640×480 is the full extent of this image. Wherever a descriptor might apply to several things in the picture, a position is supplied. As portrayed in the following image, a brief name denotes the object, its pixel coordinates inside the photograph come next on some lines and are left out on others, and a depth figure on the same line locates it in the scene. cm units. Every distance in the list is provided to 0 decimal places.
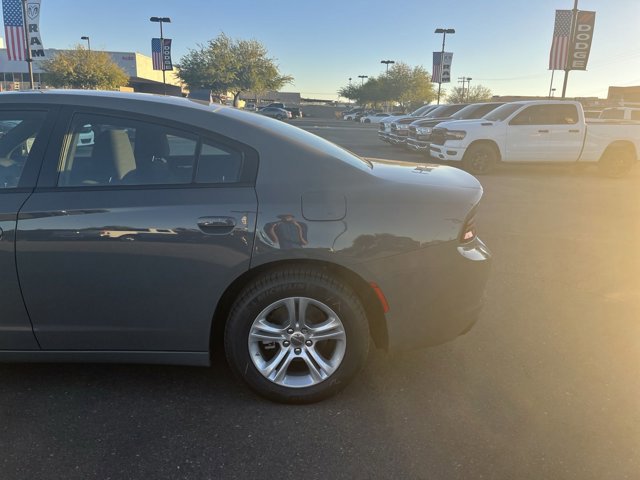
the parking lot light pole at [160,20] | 3869
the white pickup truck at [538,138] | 1308
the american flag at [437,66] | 3356
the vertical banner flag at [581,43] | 1875
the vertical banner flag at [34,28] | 1883
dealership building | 5699
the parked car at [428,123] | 1556
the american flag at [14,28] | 1852
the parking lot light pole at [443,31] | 3656
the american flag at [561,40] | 1888
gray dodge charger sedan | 268
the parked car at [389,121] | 2049
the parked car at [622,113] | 1864
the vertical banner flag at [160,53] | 3722
